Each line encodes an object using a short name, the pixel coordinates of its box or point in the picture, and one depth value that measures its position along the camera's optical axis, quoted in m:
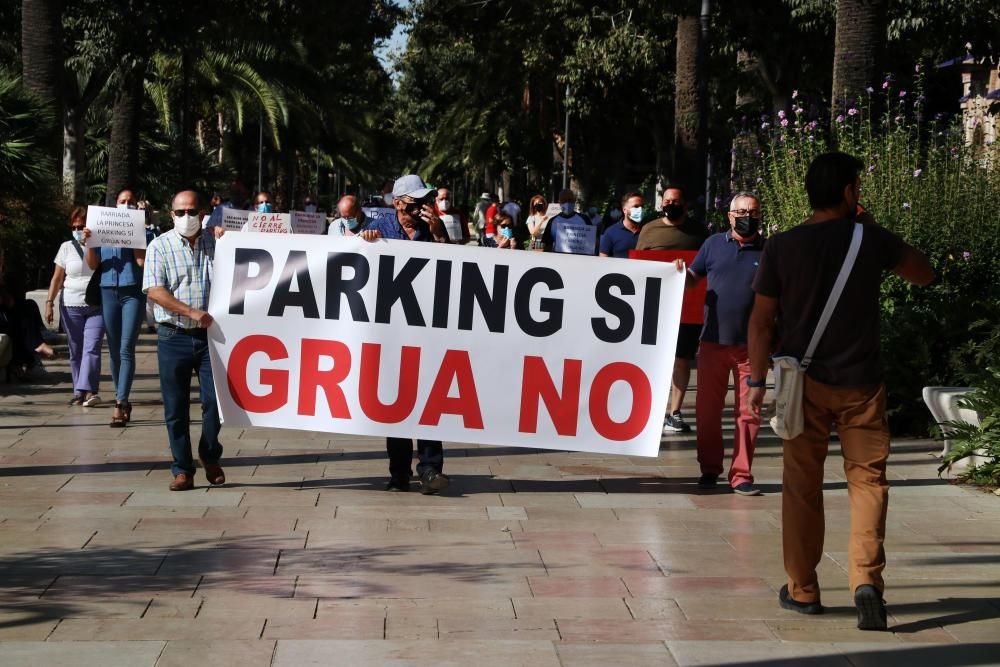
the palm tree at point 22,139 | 17.05
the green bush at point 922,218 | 11.84
